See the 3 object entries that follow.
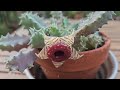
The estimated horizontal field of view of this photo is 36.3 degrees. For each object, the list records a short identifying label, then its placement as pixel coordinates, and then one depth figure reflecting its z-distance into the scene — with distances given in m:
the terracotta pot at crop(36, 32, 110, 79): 0.15
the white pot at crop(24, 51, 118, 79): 0.17
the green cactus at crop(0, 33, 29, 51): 0.15
